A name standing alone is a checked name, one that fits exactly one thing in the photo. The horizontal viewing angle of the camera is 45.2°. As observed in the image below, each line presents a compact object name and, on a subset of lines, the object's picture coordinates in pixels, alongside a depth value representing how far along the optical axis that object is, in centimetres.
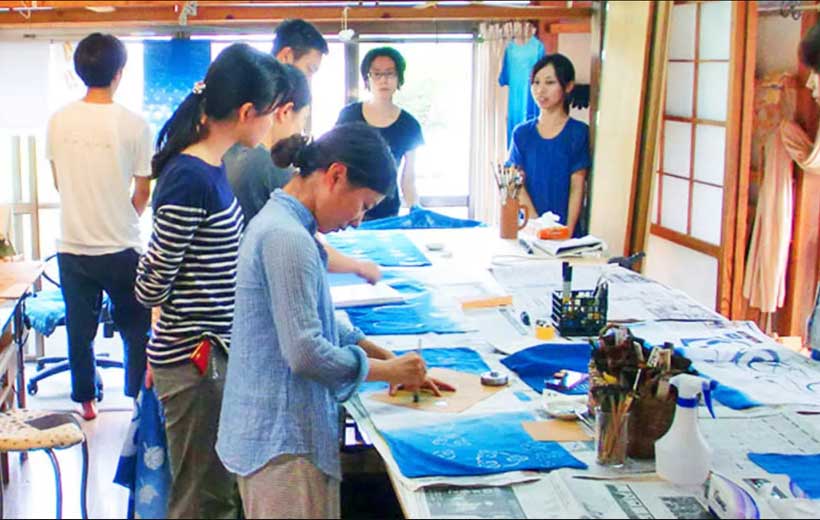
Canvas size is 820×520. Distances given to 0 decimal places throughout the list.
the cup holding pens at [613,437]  162
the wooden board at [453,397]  189
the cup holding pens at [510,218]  367
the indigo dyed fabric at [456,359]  216
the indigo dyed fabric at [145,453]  174
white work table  146
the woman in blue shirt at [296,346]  146
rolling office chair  401
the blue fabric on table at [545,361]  212
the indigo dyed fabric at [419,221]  392
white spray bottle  153
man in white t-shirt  342
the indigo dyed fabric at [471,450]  159
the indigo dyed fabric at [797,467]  160
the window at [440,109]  517
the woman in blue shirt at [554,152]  392
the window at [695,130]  432
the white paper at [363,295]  268
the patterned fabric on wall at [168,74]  487
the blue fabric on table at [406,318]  247
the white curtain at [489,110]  503
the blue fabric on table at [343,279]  291
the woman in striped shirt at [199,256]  187
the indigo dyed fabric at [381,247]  327
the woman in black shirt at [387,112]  396
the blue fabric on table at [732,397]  195
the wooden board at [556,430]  174
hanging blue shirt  497
